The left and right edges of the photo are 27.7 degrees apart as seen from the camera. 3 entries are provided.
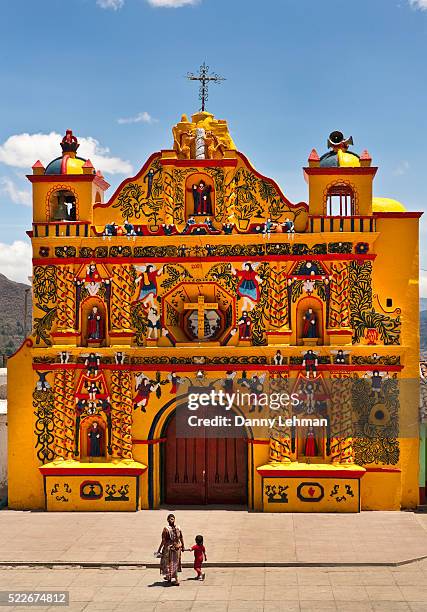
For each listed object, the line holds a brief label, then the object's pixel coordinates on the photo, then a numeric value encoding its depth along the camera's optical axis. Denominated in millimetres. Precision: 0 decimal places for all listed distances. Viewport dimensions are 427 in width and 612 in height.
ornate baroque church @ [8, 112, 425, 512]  27203
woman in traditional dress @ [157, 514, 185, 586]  20188
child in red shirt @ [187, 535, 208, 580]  20438
